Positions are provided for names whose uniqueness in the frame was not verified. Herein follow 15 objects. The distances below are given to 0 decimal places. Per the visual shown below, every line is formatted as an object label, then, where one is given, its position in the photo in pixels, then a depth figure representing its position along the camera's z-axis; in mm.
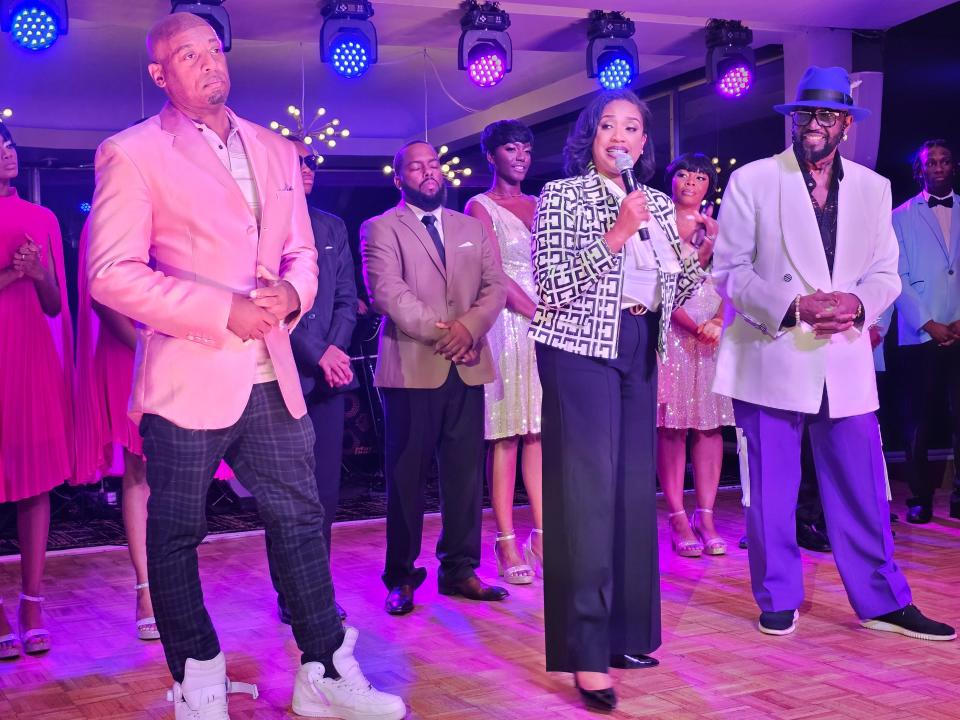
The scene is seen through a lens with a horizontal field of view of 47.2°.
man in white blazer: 3625
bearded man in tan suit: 4148
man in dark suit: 3904
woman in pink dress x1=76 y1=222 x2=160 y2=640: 3795
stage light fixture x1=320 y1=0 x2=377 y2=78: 5578
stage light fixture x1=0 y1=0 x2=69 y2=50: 5047
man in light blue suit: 5742
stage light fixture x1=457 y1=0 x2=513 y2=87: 5992
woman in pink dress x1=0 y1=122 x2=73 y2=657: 3664
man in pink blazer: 2570
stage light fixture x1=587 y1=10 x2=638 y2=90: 6270
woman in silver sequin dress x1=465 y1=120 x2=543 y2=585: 4605
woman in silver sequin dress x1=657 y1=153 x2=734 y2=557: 4957
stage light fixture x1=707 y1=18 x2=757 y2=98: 6539
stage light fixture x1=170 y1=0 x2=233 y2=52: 5254
